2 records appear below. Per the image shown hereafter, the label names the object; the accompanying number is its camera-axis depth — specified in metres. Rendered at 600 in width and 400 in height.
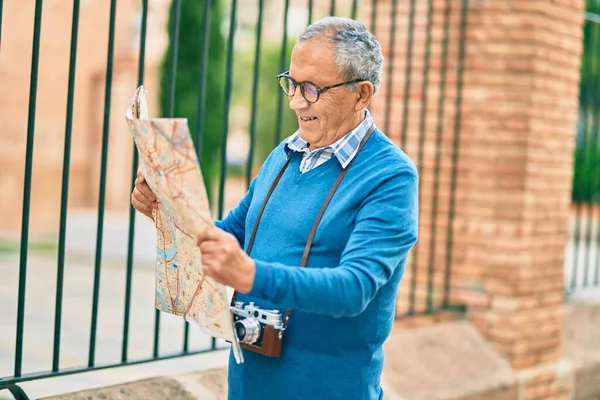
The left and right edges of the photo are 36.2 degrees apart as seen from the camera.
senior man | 2.19
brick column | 5.29
